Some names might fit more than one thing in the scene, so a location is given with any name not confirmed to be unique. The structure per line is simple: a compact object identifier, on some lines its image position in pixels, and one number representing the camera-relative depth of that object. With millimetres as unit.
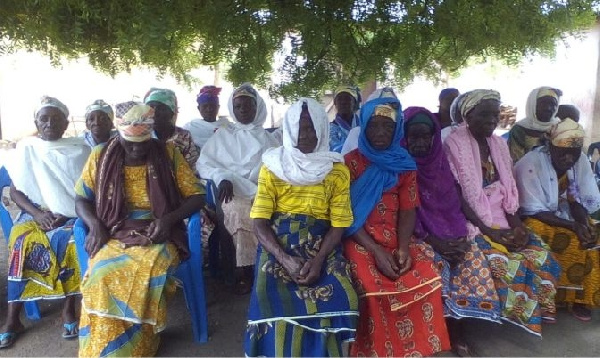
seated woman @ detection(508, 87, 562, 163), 4429
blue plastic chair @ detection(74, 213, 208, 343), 3270
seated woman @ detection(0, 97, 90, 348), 3363
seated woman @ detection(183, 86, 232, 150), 5340
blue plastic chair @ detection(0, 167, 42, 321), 3577
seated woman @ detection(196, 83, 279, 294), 3936
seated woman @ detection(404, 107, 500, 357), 3047
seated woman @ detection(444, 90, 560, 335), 3152
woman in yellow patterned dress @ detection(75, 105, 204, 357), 2789
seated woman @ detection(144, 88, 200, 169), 4191
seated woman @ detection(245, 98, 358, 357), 2578
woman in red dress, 2781
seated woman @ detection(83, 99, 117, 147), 4004
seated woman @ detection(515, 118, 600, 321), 3580
